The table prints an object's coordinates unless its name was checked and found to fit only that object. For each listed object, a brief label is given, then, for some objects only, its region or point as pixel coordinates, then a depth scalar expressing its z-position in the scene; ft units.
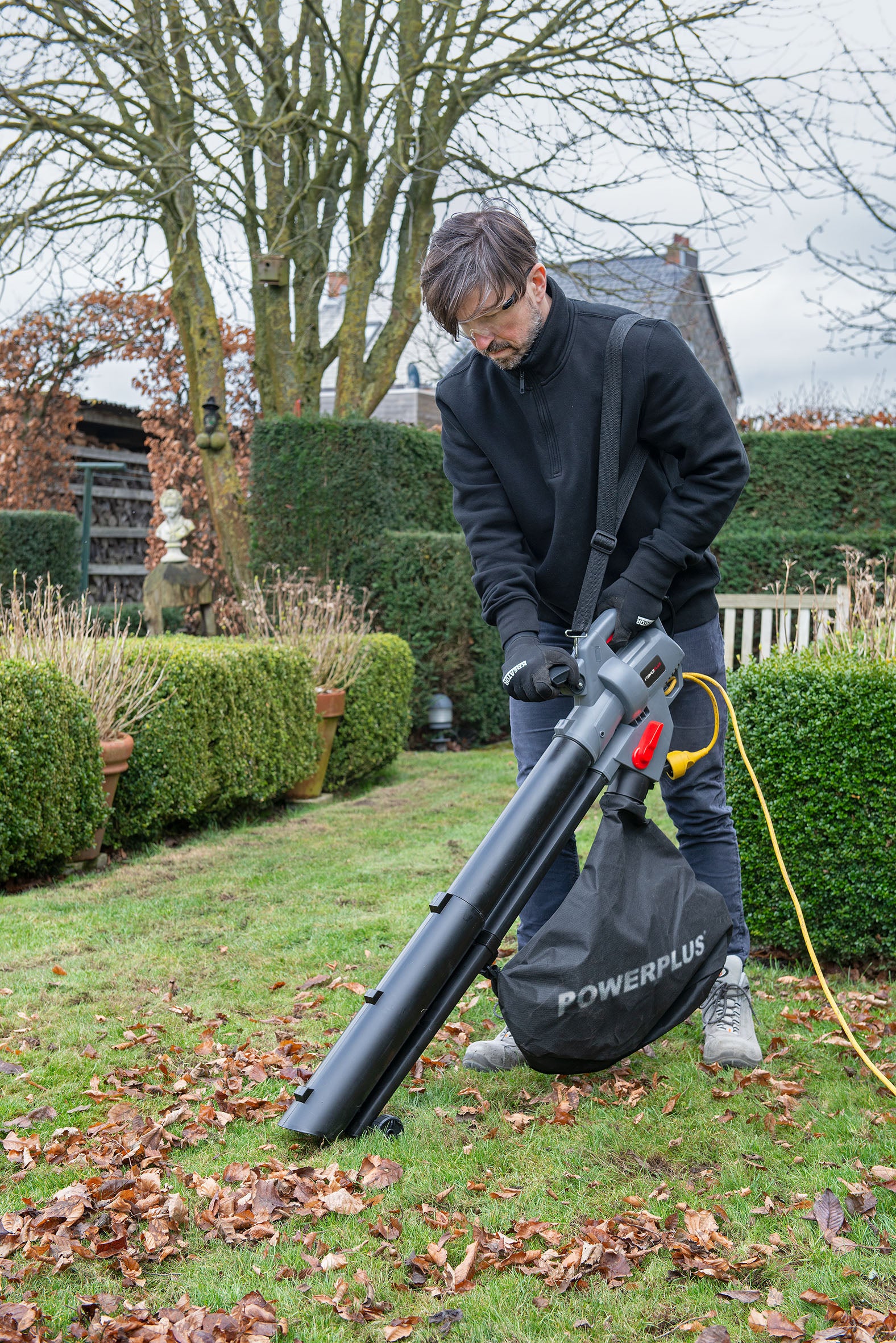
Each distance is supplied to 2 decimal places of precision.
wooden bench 22.00
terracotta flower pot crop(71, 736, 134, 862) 17.56
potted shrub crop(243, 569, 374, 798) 24.67
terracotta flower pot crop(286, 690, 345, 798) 24.25
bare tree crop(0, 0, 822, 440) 29.58
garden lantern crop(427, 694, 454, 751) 31.81
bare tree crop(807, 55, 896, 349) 31.55
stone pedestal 31.45
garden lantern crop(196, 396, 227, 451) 34.37
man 8.20
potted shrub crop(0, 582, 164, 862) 17.72
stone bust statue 34.04
